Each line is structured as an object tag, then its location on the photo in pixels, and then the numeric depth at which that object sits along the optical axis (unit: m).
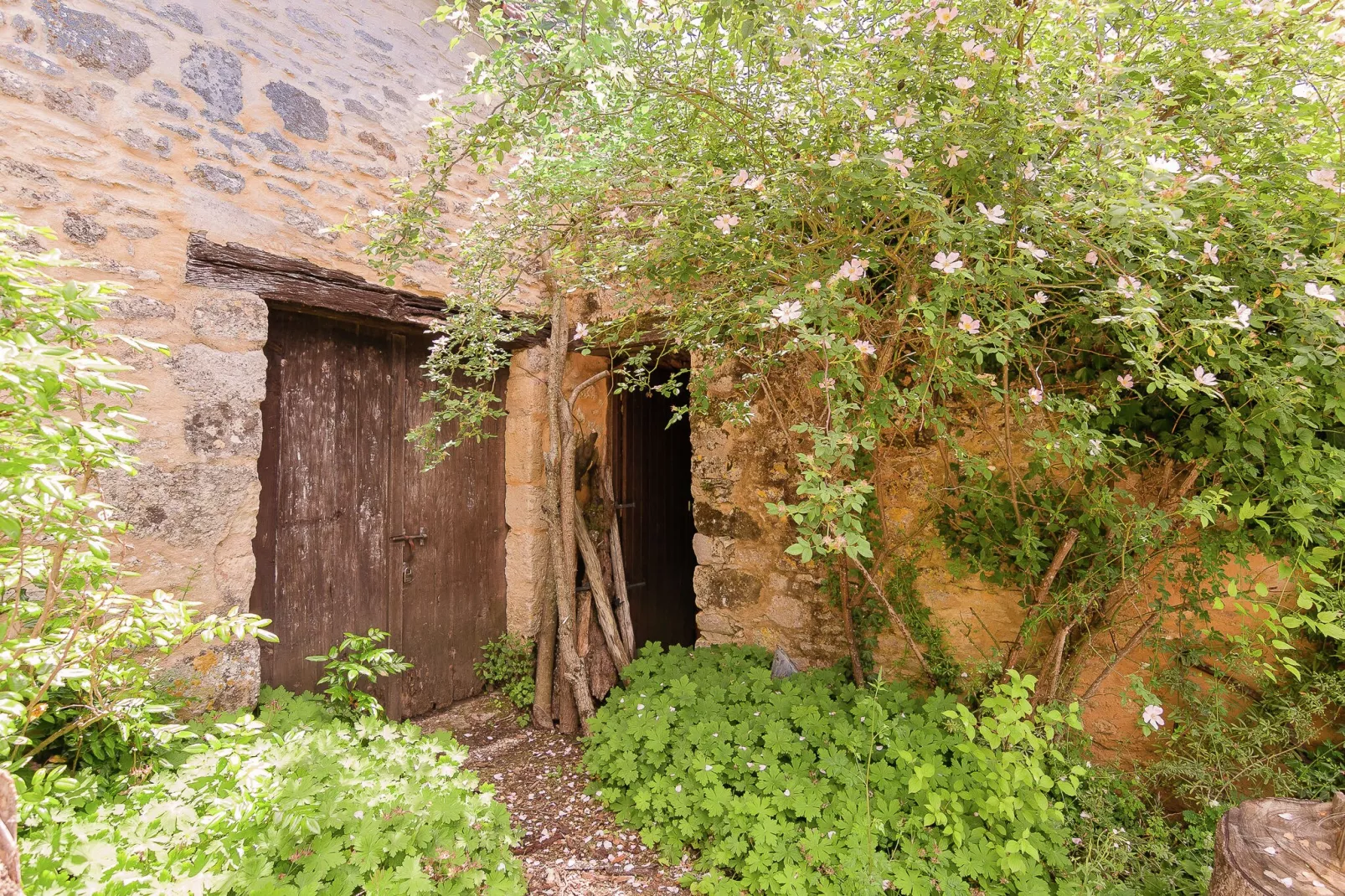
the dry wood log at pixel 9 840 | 0.99
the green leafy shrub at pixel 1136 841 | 2.05
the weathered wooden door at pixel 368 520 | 2.83
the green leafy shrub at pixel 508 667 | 3.58
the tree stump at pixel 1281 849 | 1.65
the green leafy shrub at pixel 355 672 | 2.47
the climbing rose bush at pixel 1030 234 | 1.65
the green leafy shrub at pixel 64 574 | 1.17
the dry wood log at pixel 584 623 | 3.48
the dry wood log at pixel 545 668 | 3.42
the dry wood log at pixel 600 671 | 3.44
